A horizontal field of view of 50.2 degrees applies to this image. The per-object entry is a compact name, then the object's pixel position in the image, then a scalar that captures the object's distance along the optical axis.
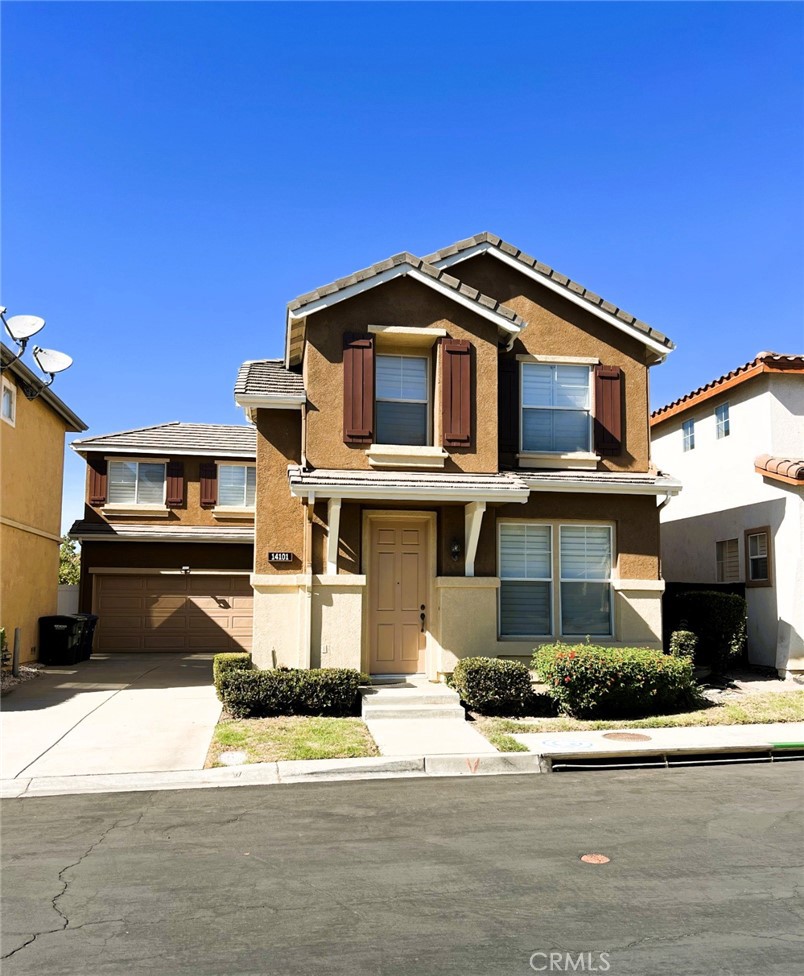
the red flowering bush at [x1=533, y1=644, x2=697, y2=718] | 11.97
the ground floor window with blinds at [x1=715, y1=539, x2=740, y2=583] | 17.52
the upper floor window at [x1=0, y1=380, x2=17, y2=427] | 17.67
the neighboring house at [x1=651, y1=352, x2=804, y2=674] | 15.51
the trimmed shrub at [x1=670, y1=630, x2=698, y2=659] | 13.85
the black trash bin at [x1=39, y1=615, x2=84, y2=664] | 19.89
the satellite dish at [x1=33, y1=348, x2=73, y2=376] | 16.11
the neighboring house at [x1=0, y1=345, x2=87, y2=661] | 17.84
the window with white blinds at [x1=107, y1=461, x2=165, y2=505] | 25.33
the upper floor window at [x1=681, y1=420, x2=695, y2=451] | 19.64
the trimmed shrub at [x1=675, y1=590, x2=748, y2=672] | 14.98
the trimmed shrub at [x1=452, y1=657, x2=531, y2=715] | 12.27
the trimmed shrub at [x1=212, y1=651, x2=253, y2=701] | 13.06
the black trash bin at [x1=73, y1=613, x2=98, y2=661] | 20.91
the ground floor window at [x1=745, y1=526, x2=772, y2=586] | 16.19
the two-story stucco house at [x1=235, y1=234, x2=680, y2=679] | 13.51
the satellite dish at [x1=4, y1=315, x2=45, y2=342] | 14.70
